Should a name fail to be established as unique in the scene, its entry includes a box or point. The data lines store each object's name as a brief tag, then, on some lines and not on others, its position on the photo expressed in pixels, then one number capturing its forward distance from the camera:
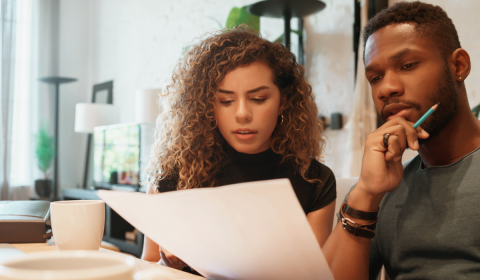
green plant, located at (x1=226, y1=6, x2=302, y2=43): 2.48
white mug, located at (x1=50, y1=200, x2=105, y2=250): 0.68
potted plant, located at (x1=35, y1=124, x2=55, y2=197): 4.12
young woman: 1.03
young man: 0.78
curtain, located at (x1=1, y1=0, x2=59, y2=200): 4.16
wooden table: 0.61
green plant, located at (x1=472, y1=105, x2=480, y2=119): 1.54
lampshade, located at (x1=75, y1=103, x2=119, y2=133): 3.82
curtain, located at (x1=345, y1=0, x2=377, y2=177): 2.26
